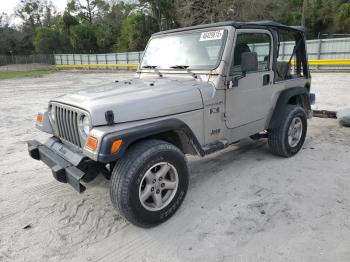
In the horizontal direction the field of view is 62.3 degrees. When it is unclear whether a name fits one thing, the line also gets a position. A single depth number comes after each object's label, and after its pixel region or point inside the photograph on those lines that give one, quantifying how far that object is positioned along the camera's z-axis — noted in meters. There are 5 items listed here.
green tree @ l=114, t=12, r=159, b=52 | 34.75
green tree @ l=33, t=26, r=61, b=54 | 45.94
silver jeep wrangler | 2.81
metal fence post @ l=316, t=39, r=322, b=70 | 19.17
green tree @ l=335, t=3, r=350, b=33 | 28.91
